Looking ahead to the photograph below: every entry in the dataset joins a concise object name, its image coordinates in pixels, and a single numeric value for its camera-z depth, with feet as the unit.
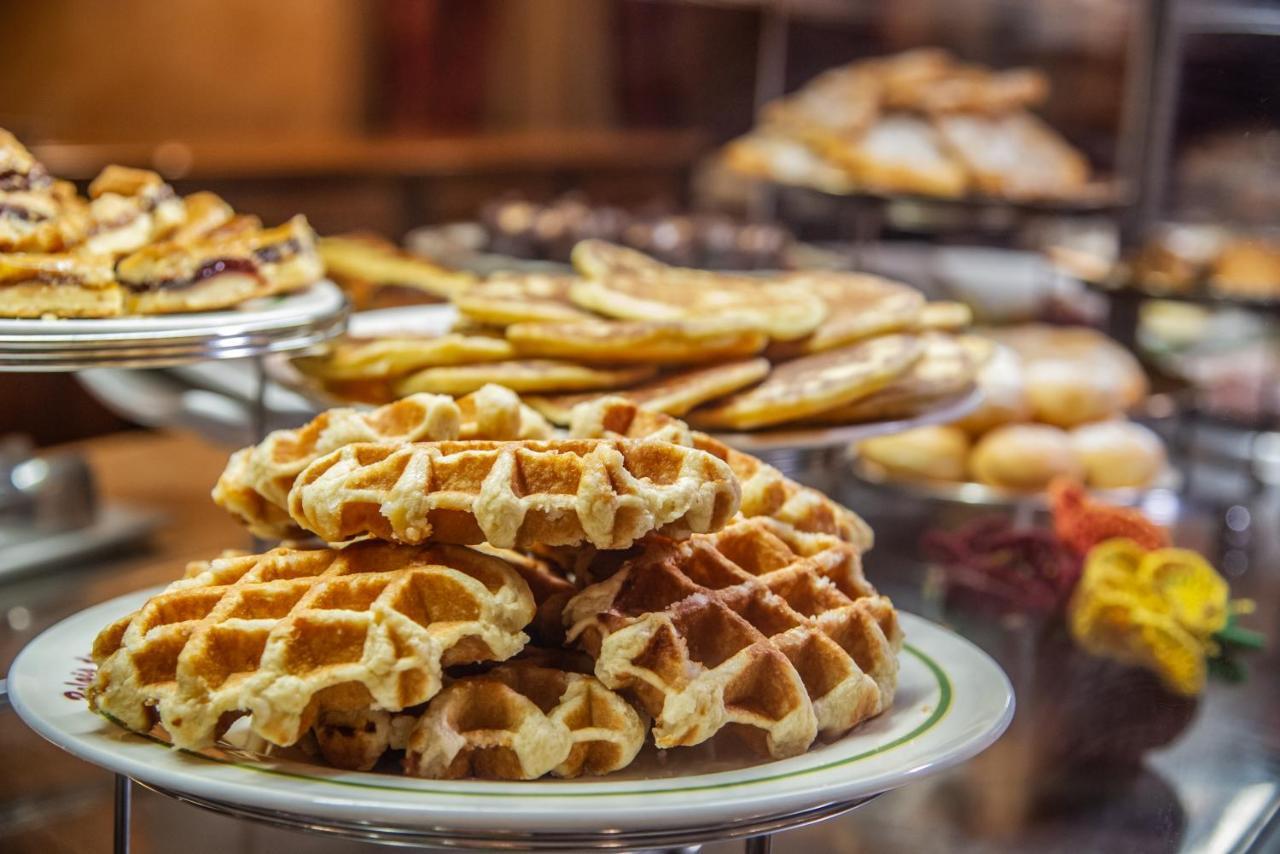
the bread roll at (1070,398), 6.22
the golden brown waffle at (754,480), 4.43
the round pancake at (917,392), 5.18
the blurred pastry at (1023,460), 5.98
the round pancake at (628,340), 5.06
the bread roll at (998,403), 6.12
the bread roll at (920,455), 6.02
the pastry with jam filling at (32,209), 4.74
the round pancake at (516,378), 5.01
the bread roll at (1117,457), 6.07
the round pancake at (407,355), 5.06
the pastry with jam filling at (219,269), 4.78
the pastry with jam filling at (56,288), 4.62
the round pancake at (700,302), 5.26
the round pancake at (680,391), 4.99
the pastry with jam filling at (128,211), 4.91
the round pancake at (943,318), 5.75
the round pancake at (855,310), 5.33
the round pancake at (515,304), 5.17
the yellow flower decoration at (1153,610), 5.15
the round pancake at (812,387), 5.05
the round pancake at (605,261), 5.59
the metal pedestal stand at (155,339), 4.48
